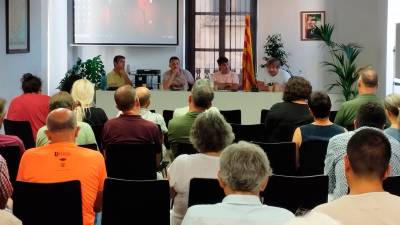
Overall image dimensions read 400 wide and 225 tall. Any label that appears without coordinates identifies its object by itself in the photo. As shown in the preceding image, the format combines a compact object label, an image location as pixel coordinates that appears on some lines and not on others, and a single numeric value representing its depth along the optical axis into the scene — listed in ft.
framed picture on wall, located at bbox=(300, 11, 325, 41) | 41.22
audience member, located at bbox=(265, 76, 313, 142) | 19.24
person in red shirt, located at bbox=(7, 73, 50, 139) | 23.06
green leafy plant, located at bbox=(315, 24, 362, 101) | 37.65
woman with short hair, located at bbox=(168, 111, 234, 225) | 12.32
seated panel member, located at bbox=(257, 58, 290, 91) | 33.17
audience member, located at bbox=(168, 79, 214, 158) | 17.85
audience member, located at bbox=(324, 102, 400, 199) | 12.94
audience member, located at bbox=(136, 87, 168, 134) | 20.20
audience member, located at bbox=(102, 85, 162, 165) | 17.33
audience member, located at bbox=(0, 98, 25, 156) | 15.80
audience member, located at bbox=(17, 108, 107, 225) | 12.39
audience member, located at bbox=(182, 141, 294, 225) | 8.41
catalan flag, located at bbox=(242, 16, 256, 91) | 32.83
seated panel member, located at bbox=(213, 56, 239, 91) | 36.40
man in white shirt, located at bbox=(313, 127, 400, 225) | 6.95
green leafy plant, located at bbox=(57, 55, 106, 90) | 40.19
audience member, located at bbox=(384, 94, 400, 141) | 14.82
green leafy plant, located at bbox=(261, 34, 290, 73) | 41.34
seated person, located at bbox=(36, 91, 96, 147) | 16.15
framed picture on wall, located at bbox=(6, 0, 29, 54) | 33.17
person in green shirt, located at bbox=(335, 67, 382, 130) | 18.81
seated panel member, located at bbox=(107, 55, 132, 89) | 37.37
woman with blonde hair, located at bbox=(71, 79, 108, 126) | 19.80
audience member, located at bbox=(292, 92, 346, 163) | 16.33
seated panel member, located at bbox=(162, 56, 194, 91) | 36.42
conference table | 30.78
